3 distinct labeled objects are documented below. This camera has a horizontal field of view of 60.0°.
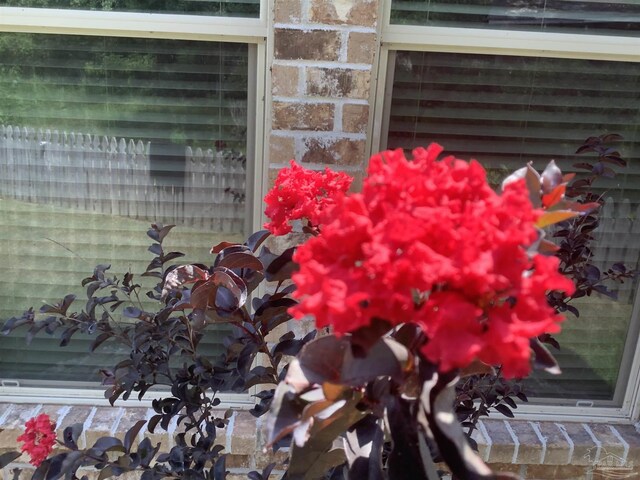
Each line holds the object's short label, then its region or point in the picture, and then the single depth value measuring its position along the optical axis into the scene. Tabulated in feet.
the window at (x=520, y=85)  5.13
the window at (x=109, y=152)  5.23
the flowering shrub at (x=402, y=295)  1.77
